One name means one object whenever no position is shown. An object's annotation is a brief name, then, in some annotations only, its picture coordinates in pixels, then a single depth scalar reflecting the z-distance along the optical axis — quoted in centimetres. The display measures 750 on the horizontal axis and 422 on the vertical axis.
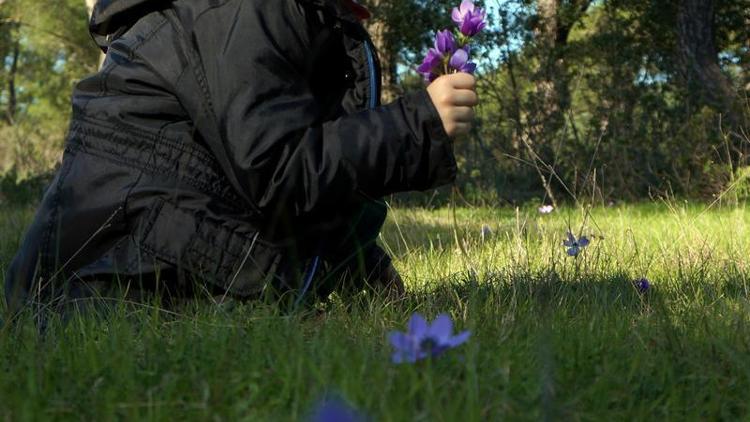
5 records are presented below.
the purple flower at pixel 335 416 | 82
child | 197
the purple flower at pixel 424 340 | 120
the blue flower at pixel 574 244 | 279
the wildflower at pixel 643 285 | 251
